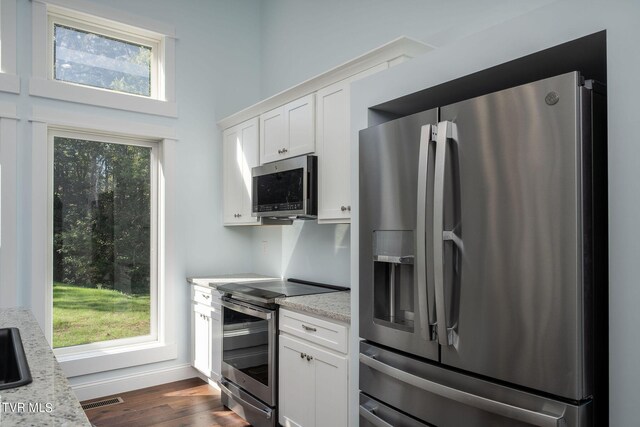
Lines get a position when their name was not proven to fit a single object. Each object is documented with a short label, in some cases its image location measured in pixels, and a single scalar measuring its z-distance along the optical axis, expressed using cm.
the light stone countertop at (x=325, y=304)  224
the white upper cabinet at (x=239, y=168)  364
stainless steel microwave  287
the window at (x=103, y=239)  348
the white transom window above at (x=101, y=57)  333
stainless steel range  271
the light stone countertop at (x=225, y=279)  357
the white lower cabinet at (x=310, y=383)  222
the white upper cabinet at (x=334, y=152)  264
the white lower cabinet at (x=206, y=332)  337
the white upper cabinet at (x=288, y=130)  293
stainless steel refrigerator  120
